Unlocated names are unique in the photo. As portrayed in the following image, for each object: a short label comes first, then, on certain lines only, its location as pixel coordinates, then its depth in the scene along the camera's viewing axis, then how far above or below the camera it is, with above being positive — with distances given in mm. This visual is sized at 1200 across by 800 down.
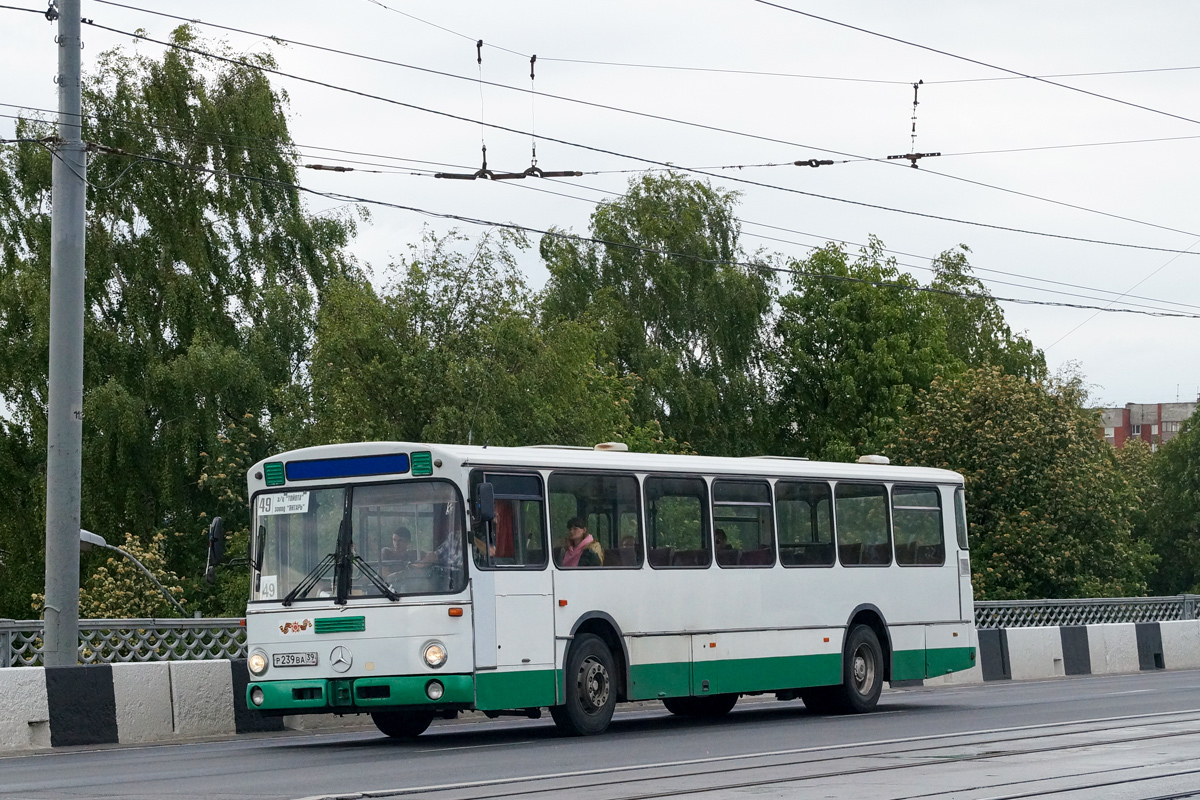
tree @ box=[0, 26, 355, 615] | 38312 +7674
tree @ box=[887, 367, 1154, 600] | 44250 +2693
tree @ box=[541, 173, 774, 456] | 57438 +10678
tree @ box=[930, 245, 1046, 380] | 75062 +11884
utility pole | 16391 +2605
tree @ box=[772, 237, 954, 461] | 62062 +8871
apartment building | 168750 +16770
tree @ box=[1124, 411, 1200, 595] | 84312 +3837
